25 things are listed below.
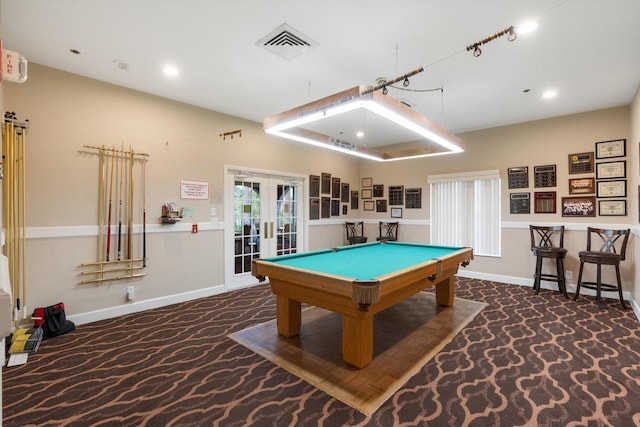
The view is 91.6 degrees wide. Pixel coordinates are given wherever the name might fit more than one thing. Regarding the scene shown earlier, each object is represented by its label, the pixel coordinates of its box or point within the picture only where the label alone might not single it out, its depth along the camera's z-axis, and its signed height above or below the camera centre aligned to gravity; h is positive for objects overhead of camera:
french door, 5.02 -0.05
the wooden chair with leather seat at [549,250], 4.55 -0.49
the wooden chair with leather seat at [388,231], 6.71 -0.31
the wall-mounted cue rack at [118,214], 3.71 +0.05
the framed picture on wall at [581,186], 4.71 +0.47
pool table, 2.40 -0.54
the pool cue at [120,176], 3.83 +0.51
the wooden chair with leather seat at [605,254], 4.09 -0.51
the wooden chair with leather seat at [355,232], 6.72 -0.36
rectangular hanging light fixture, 2.30 +0.87
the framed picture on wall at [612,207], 4.51 +0.13
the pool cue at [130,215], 3.90 +0.04
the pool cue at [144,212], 4.03 +0.07
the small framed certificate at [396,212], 6.82 +0.09
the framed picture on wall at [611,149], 4.48 +0.99
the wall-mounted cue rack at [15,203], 3.02 +0.16
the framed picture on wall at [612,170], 4.47 +0.68
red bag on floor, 3.18 -1.06
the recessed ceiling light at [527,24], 2.13 +1.35
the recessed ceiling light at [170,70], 3.38 +1.64
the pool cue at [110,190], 3.72 +0.33
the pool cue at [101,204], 3.71 +0.17
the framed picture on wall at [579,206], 4.72 +0.16
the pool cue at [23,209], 3.15 +0.09
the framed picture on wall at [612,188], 4.48 +0.40
